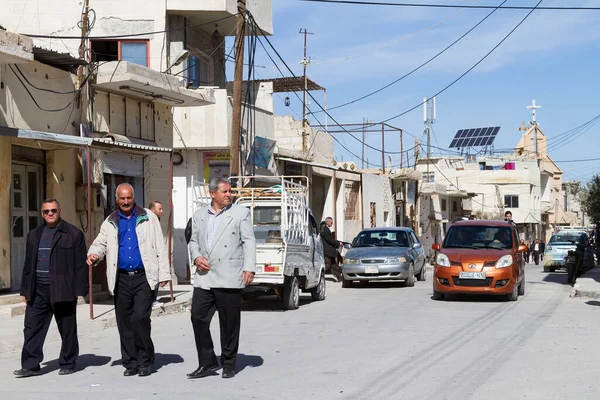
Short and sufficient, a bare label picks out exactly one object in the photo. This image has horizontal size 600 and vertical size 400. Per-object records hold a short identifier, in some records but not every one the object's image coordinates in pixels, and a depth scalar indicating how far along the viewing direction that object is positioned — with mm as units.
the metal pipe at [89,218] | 13591
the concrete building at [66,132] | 15086
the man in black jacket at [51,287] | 8805
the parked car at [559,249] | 34000
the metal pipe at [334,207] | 33425
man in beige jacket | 8750
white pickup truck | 16094
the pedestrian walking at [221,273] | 8523
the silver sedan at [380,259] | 22078
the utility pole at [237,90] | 20078
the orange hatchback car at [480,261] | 17516
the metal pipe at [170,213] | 17195
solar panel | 78438
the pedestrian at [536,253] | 51219
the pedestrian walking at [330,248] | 24328
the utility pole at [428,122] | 59900
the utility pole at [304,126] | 34062
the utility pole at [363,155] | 43481
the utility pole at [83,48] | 17594
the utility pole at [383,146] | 41250
